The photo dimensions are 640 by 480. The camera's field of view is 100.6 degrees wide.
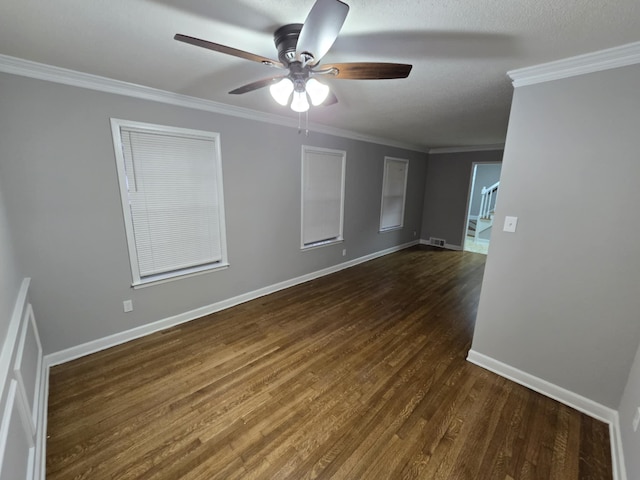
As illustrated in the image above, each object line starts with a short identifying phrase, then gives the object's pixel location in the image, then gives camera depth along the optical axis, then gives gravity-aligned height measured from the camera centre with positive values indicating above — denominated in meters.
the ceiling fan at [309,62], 1.01 +0.59
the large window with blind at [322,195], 3.86 -0.13
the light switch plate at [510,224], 2.02 -0.24
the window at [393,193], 5.30 -0.09
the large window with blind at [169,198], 2.38 -0.15
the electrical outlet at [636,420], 1.40 -1.18
